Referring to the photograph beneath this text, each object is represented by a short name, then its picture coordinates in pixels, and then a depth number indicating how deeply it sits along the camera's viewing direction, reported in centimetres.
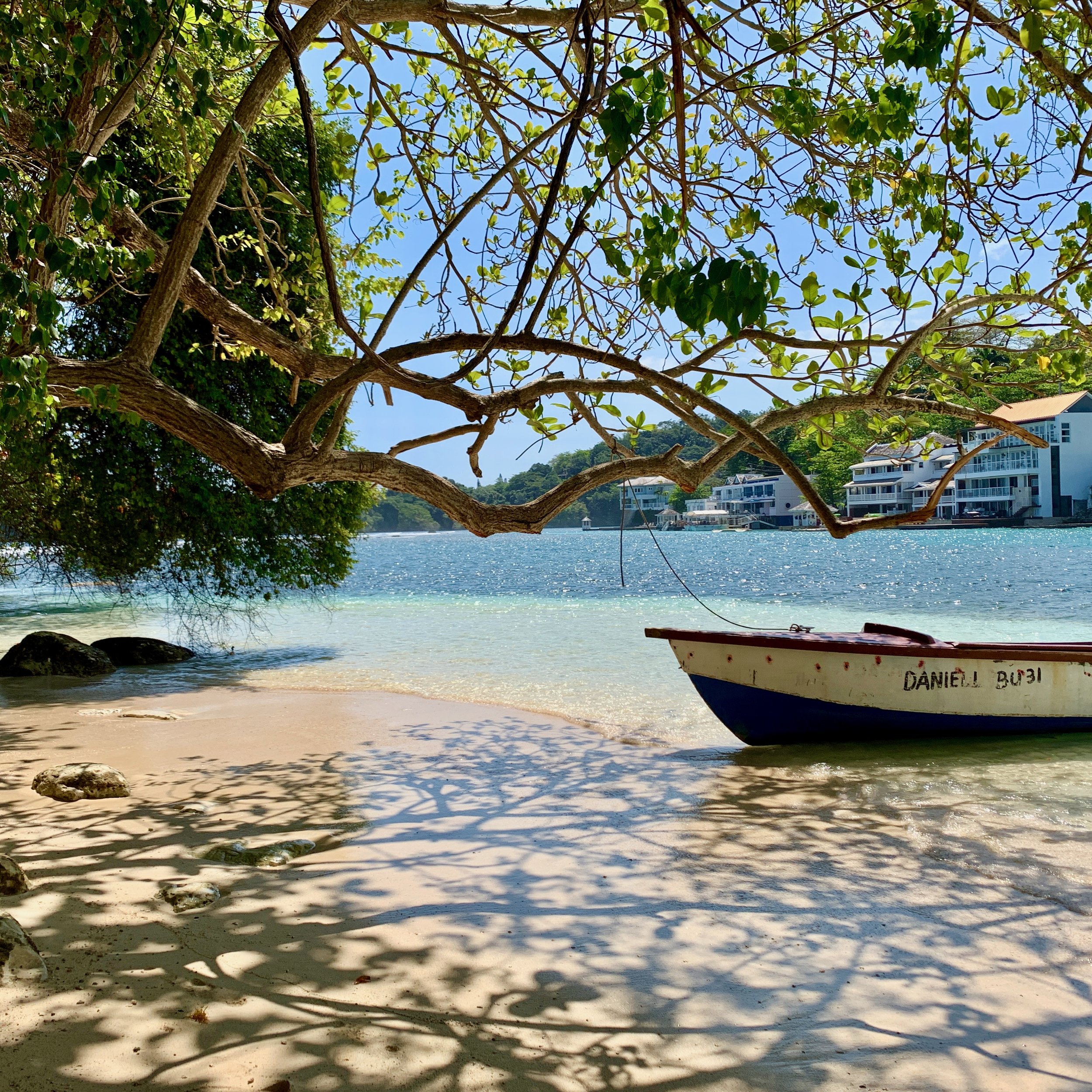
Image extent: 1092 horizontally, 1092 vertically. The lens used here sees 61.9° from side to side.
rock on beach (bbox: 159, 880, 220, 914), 395
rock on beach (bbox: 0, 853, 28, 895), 388
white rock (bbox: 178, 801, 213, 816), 588
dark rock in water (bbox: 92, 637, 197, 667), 1456
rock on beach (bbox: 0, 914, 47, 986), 301
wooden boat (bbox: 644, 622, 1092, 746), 827
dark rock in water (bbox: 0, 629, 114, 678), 1314
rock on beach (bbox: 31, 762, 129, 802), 600
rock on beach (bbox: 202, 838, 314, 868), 478
